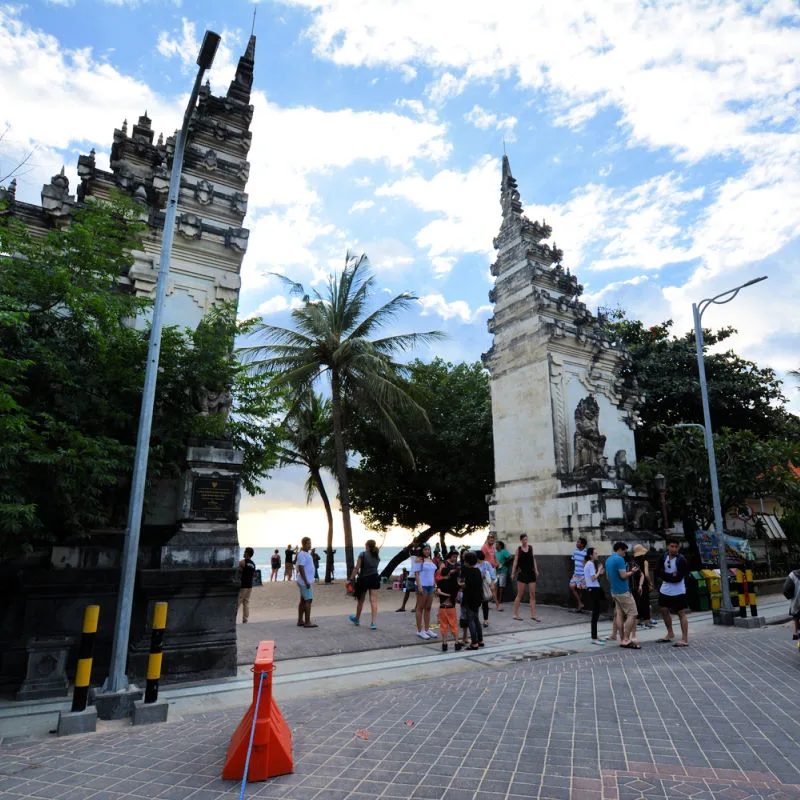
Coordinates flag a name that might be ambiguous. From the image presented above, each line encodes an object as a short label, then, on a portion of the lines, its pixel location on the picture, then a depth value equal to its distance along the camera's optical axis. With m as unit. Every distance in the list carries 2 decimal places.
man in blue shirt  9.96
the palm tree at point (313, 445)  26.54
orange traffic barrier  4.39
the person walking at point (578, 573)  13.54
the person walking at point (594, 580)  10.85
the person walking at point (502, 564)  15.69
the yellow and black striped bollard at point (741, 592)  12.31
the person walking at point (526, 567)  13.48
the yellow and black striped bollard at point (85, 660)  5.67
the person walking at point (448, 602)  9.98
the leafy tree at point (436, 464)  25.48
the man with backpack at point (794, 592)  9.08
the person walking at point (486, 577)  11.87
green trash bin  15.24
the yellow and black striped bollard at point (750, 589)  12.60
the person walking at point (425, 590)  10.95
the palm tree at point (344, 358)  20.92
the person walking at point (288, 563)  29.77
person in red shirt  14.31
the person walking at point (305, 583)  11.38
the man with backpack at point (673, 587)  10.02
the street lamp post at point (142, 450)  6.20
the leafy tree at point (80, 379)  6.55
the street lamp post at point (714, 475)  12.55
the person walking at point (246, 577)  11.95
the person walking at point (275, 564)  33.25
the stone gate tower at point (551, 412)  15.74
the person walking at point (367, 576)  11.68
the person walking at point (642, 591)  11.65
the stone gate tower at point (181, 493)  7.58
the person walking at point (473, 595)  9.89
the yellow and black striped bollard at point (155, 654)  6.05
